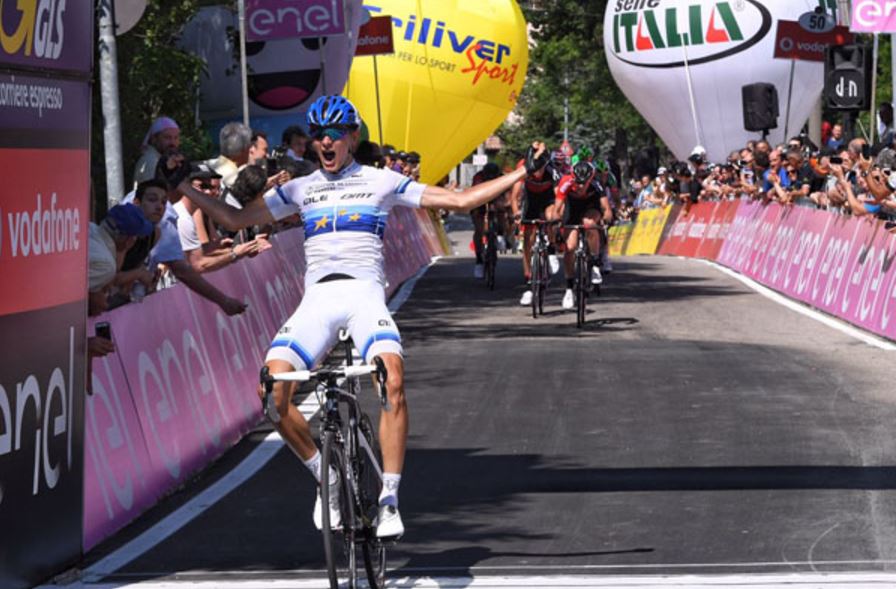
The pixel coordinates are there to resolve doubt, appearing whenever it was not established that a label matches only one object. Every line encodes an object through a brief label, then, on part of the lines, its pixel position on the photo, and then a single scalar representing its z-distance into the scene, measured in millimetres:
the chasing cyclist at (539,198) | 24672
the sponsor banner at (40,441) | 8789
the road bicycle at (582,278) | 22344
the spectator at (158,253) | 12898
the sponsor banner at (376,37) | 34531
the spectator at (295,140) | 21205
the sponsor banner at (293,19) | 23906
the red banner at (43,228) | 8828
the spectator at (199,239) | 14258
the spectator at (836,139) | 31873
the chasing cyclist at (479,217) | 28203
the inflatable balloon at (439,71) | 49906
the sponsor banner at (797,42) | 39044
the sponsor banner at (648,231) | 47000
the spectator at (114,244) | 11312
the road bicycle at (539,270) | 23844
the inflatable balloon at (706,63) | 55469
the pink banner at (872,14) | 22188
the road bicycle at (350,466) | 8445
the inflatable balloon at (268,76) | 27172
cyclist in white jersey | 9133
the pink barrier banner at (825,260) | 21312
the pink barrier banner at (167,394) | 10500
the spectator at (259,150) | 18312
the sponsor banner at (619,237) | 53625
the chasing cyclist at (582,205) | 23672
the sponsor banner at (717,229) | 36650
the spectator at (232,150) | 16734
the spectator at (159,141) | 14766
